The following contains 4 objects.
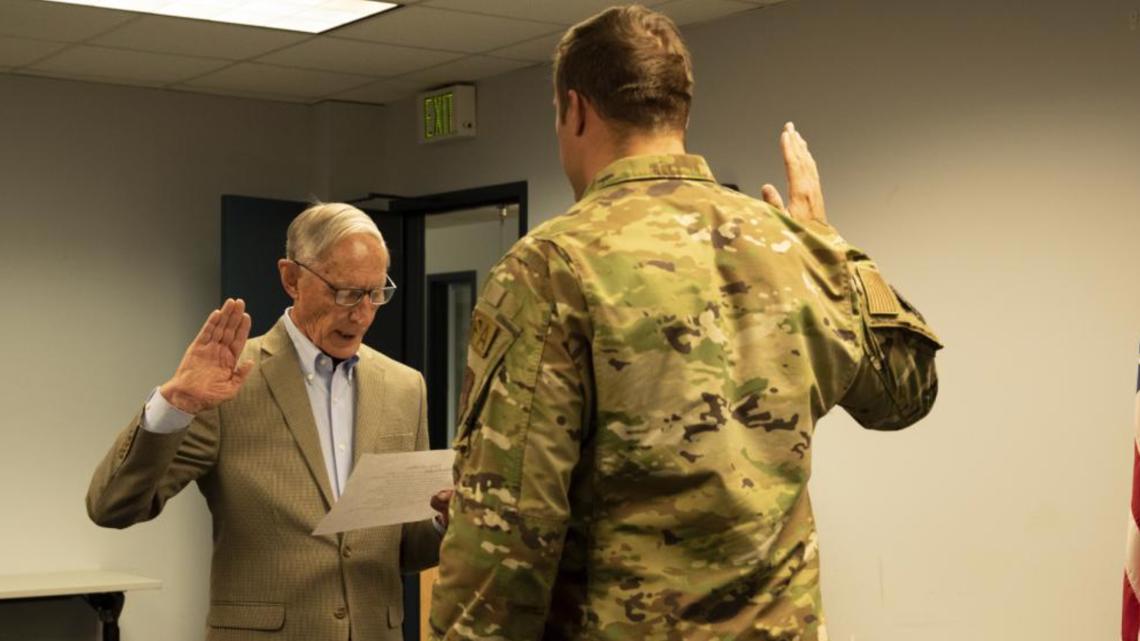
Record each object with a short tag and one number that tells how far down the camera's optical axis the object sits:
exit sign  6.50
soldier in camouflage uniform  1.63
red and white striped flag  3.72
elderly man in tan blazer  2.48
